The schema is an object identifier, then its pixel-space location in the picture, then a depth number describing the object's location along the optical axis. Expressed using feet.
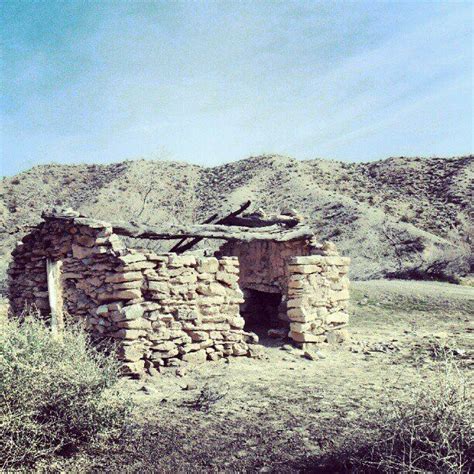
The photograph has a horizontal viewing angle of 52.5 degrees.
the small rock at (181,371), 19.45
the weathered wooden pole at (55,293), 22.15
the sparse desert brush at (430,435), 9.18
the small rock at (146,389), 17.16
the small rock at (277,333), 26.50
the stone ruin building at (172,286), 19.75
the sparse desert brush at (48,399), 10.62
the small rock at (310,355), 22.89
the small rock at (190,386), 17.79
